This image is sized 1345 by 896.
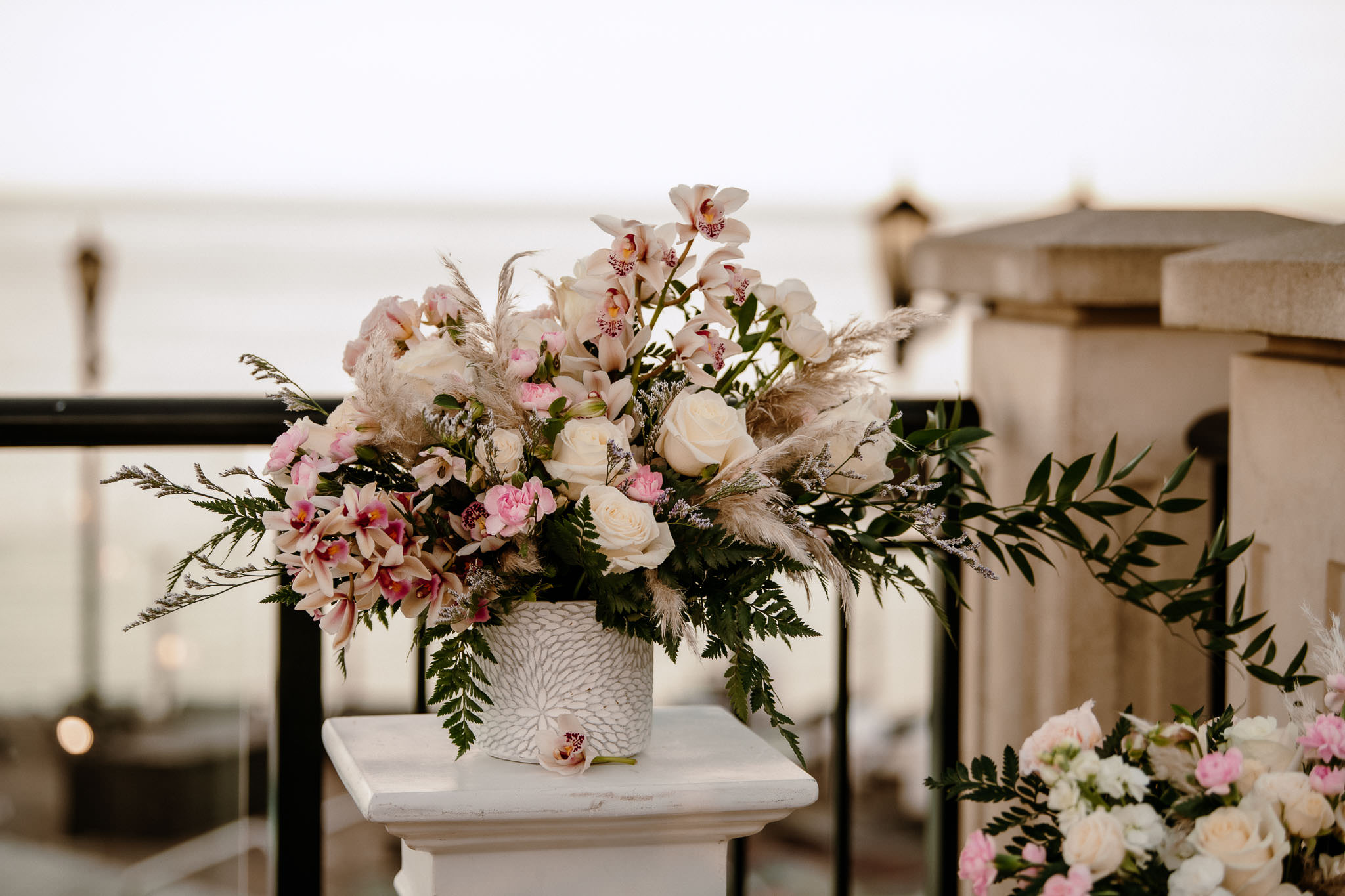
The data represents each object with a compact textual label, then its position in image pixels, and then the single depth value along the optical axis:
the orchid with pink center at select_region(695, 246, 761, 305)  2.29
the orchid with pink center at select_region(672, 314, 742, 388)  2.27
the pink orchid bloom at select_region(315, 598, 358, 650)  2.22
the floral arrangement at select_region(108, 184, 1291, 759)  2.22
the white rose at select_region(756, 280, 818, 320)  2.31
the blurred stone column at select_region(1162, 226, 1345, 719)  2.38
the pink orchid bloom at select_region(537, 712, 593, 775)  2.28
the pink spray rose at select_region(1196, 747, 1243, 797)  2.09
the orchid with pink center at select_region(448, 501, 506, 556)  2.23
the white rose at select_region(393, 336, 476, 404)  2.26
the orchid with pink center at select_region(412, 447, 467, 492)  2.22
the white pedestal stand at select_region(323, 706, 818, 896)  2.25
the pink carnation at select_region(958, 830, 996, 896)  2.09
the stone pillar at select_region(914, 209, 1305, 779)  2.73
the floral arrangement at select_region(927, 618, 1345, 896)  2.06
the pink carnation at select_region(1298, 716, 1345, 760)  2.10
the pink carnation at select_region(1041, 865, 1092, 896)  2.04
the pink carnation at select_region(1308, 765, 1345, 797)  2.09
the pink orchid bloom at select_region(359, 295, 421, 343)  2.31
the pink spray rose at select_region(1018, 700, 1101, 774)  2.12
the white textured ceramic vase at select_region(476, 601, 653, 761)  2.29
